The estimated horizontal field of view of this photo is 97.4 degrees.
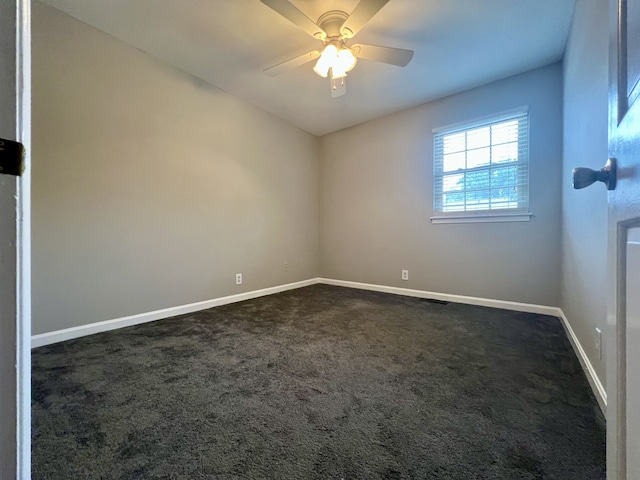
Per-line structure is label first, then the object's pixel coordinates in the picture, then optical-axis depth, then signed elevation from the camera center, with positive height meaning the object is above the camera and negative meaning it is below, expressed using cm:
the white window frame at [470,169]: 283 +69
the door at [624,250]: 52 -2
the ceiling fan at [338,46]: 179 +141
